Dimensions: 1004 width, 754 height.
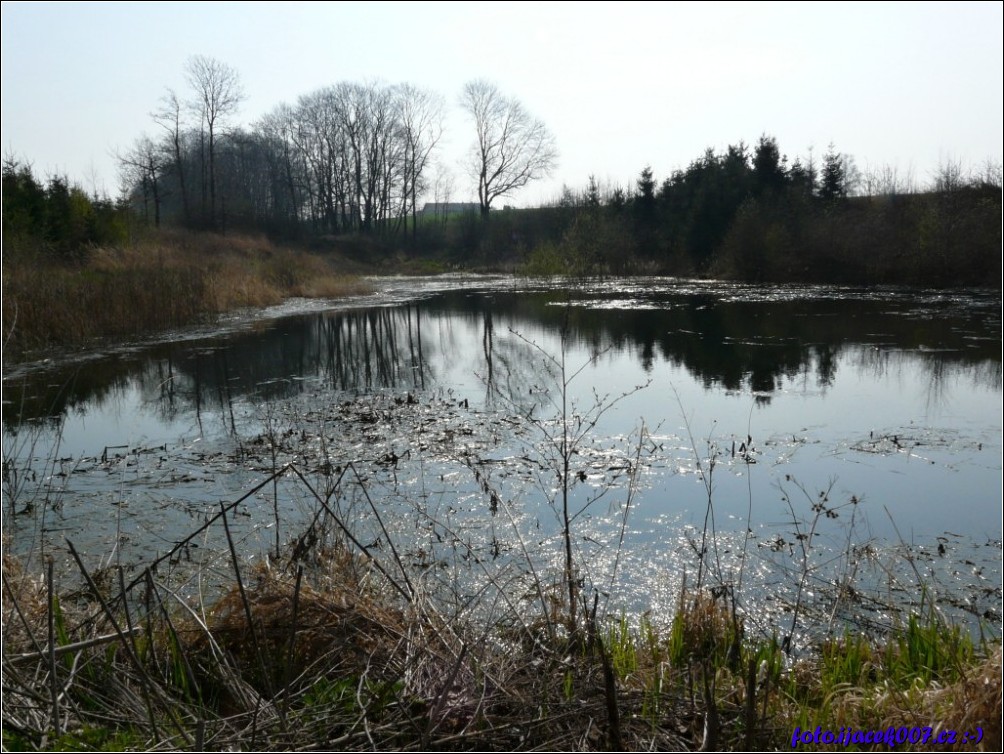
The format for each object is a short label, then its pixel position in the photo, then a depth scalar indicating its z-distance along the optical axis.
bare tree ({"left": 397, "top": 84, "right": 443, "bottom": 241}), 53.03
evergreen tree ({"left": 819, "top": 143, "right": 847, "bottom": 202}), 32.53
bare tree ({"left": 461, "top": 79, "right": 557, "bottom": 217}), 53.59
